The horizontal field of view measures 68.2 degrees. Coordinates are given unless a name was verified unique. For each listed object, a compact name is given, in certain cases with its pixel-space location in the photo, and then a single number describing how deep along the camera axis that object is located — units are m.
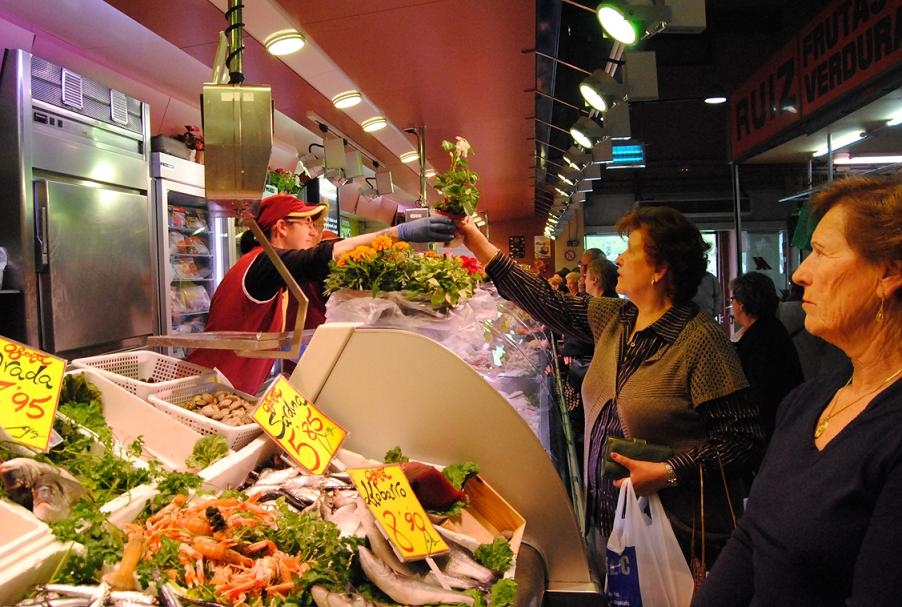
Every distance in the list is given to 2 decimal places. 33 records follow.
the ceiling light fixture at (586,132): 6.01
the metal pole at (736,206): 7.34
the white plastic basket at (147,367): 2.27
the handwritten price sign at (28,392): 1.59
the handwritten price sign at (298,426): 1.96
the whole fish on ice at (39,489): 1.40
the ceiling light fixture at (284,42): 3.83
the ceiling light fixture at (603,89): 4.50
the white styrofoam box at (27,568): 1.17
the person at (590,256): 7.42
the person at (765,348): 4.16
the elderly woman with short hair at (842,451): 1.17
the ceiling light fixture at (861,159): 7.54
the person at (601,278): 6.31
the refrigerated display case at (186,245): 5.79
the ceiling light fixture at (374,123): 6.02
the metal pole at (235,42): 2.02
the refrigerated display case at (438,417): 1.95
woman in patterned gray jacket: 2.14
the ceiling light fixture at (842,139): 6.02
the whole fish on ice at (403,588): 1.43
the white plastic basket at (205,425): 1.98
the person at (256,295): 3.12
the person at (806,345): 4.69
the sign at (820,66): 4.24
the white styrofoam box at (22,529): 1.27
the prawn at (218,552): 1.46
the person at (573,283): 10.93
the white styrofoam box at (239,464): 1.80
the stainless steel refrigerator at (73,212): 4.34
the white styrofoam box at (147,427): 1.94
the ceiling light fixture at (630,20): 3.06
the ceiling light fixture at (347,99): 5.13
